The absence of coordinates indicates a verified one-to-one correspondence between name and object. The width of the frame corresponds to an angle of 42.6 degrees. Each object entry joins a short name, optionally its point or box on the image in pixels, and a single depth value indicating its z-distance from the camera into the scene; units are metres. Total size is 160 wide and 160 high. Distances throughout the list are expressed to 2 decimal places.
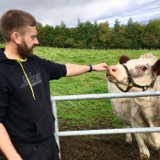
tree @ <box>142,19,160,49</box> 36.41
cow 2.54
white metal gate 1.92
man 1.55
